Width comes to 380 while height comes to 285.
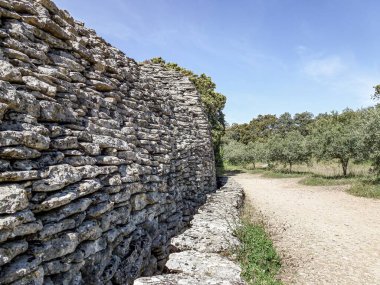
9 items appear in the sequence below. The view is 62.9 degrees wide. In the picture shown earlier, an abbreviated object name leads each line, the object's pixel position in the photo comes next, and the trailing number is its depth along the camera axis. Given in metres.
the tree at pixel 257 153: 38.53
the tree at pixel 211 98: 26.82
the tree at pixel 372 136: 17.17
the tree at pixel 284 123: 74.12
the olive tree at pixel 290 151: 29.55
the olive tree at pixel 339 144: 21.80
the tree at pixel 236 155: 42.75
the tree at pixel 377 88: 40.90
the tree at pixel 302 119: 74.61
